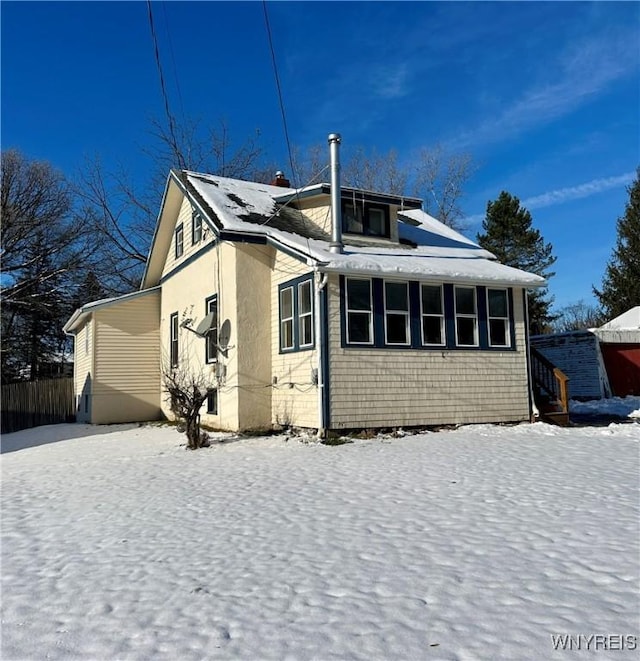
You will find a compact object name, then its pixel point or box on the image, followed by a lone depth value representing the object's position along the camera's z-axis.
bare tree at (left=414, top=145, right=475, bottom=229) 30.45
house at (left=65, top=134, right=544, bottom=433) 11.24
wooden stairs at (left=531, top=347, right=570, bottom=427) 12.98
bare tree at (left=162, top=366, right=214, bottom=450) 10.83
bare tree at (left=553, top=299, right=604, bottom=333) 53.14
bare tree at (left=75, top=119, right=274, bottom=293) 28.89
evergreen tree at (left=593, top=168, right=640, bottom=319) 33.34
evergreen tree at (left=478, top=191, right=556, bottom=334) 34.00
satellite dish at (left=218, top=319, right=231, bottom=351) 12.65
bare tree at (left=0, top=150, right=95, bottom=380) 26.33
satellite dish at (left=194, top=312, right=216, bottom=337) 13.03
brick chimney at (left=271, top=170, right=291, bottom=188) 18.12
